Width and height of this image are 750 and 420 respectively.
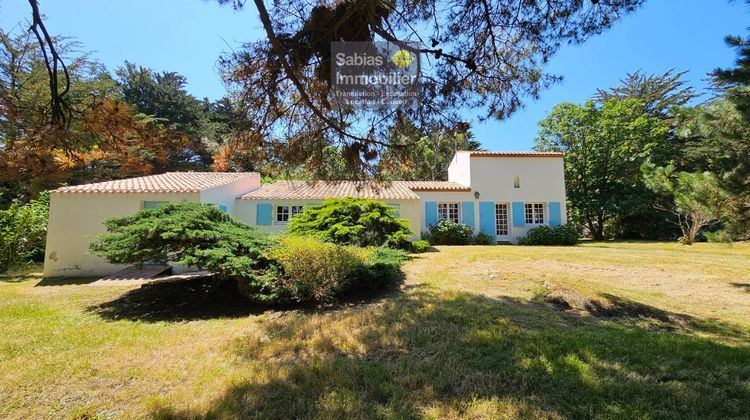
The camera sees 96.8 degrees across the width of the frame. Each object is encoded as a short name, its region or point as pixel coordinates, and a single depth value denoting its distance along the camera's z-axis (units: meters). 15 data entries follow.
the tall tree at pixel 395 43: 4.63
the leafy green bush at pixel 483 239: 18.45
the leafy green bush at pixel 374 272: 7.71
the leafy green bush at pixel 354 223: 11.30
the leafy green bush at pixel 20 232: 12.07
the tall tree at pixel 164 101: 28.48
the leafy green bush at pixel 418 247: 13.77
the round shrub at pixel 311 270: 6.91
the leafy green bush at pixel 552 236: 18.16
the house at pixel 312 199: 11.70
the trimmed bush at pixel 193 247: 6.85
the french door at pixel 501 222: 19.33
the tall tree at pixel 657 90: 27.31
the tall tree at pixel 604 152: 22.45
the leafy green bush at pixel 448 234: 17.86
